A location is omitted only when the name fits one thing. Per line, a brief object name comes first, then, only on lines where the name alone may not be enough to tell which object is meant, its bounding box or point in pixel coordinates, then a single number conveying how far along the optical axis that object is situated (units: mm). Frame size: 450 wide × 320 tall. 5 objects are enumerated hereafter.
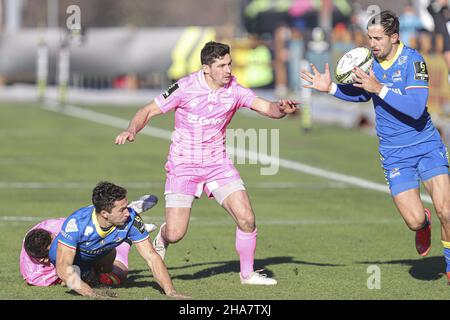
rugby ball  12094
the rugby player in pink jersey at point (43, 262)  11711
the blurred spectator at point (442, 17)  18750
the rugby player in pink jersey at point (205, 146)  12234
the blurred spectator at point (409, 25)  30861
